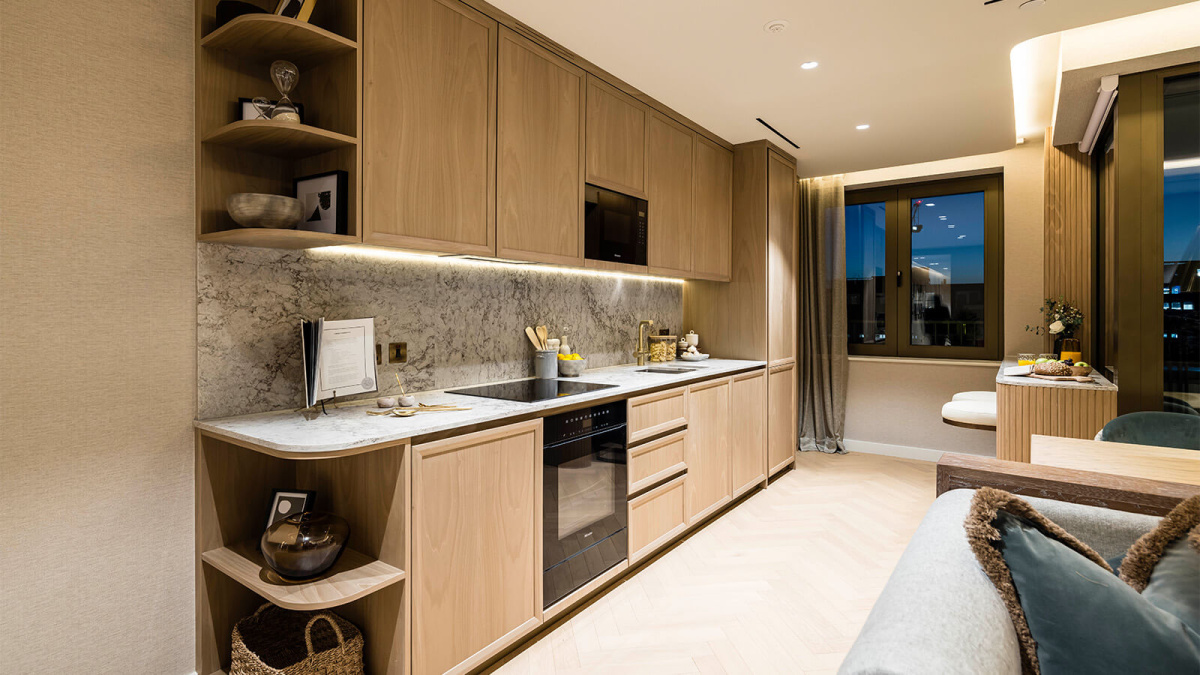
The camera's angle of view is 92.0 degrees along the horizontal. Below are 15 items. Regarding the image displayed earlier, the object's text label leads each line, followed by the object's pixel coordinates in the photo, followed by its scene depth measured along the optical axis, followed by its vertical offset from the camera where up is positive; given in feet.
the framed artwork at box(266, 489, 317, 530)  6.15 -1.79
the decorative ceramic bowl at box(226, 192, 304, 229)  5.68 +1.26
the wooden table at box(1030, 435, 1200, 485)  5.54 -1.29
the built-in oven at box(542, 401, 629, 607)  7.43 -2.22
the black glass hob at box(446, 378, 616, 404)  7.73 -0.77
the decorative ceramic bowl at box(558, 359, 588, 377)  10.14 -0.58
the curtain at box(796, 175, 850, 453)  16.78 +0.78
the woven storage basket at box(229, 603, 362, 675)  5.58 -3.17
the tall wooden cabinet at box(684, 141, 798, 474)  13.69 +1.11
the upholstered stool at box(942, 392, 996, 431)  11.73 -1.62
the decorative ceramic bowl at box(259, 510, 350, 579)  5.45 -1.99
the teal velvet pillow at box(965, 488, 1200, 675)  2.69 -1.33
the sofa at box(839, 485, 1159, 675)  2.42 -1.34
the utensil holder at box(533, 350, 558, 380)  9.63 -0.46
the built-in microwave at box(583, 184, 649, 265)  9.57 +1.90
